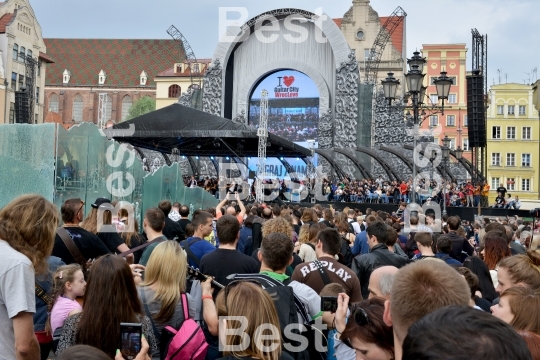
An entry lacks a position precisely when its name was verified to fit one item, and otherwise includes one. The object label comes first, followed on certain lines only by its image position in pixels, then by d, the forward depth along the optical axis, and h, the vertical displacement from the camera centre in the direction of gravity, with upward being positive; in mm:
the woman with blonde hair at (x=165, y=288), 3695 -597
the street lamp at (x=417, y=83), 13508 +2531
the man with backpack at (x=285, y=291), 3746 -646
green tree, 78875 +10755
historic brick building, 88875 +16661
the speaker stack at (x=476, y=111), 22484 +3216
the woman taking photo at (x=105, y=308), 3117 -612
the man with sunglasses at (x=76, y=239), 5129 -424
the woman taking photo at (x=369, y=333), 2740 -624
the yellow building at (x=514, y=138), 61094 +5910
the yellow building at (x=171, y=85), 77250 +13297
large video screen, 46812 +6646
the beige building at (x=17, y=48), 53812 +13066
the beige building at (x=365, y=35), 69375 +18028
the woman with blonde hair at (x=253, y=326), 2941 -643
